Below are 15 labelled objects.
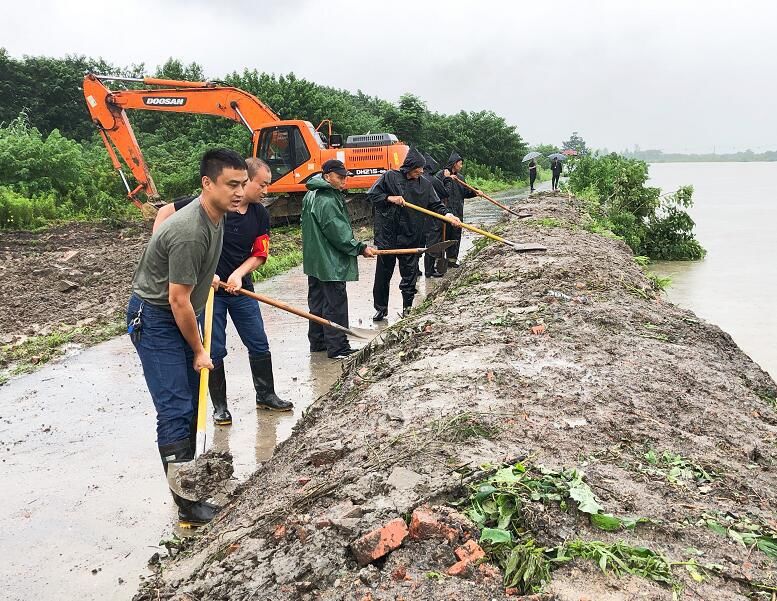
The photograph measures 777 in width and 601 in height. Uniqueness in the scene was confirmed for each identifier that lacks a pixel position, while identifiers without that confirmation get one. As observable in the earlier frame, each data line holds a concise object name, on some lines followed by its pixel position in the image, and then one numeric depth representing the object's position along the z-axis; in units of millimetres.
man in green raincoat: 6559
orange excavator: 14820
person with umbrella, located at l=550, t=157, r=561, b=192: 31003
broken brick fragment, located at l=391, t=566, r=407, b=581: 2180
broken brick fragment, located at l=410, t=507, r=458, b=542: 2312
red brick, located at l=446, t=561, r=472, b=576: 2166
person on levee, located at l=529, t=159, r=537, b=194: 32775
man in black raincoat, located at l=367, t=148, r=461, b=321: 8367
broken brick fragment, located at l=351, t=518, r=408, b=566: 2283
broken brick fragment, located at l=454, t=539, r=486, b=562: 2225
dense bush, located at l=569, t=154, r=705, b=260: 14211
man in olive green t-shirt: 3355
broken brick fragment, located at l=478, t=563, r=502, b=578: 2158
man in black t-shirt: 5117
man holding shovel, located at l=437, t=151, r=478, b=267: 11773
